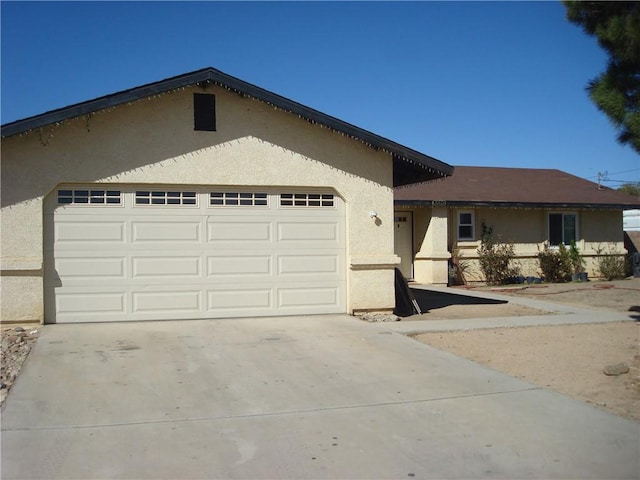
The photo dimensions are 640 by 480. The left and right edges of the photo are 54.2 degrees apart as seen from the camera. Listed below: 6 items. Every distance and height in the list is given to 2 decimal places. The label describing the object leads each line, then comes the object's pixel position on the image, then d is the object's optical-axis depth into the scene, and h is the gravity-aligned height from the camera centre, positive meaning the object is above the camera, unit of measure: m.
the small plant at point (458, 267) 21.00 -0.50
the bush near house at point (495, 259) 20.89 -0.23
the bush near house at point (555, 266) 21.62 -0.50
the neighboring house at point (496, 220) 20.50 +1.13
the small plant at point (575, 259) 22.03 -0.27
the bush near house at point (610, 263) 22.53 -0.44
